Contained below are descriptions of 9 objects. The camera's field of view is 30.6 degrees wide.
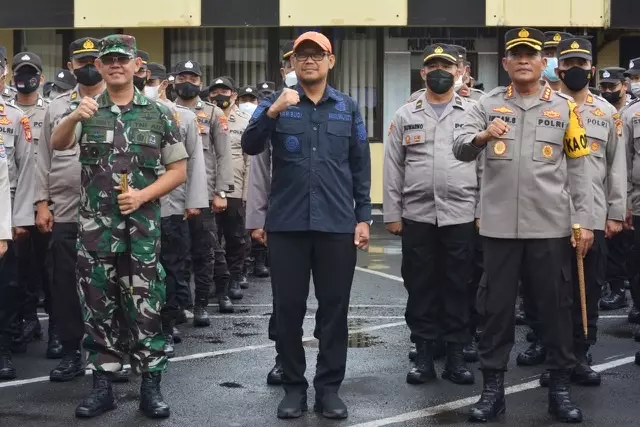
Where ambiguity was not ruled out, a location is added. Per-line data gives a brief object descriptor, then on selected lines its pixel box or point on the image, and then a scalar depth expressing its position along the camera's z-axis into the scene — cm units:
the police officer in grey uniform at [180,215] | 944
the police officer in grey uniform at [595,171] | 816
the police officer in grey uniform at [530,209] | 721
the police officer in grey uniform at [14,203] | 835
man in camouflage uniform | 718
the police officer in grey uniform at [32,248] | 921
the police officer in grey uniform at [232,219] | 1234
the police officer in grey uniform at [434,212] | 834
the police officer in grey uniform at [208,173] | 1067
